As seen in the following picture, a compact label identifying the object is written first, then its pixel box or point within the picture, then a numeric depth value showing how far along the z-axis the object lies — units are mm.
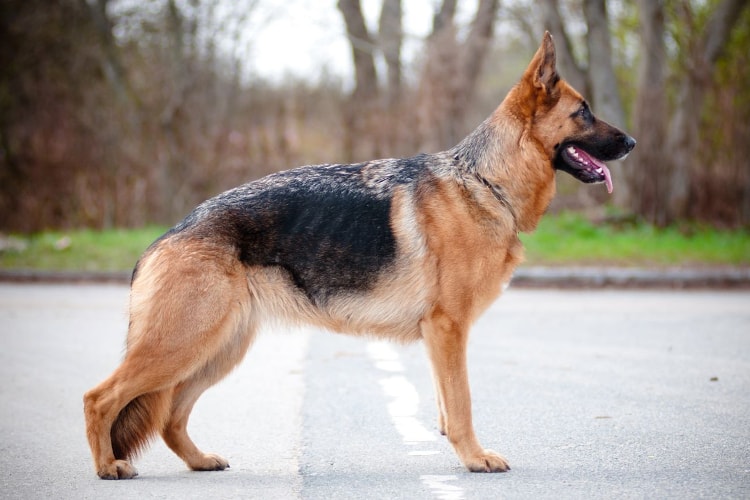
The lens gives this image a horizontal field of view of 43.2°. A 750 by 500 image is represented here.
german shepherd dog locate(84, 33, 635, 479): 4883
